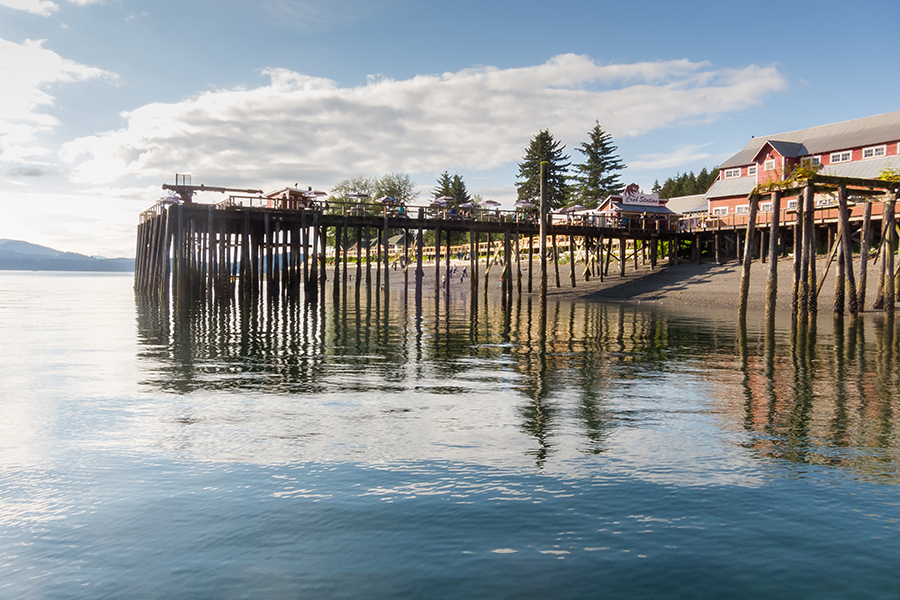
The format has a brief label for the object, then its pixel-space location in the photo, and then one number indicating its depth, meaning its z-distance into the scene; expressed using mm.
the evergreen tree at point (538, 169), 95938
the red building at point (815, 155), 51284
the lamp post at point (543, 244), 41188
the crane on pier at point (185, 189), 44375
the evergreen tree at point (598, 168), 94500
